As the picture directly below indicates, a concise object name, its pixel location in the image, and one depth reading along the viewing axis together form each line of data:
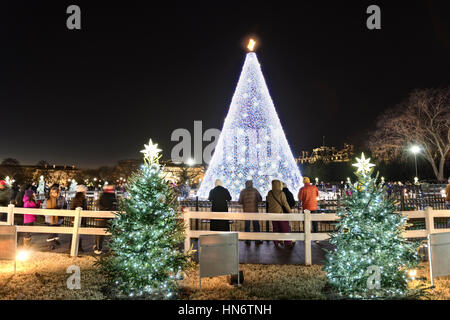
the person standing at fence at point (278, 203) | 8.57
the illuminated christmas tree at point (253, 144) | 13.96
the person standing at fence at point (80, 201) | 8.57
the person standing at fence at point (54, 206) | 9.15
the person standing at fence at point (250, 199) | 8.89
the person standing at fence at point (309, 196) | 9.21
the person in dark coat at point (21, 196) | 9.61
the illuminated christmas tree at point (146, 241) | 5.02
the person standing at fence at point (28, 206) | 8.88
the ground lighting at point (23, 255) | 7.68
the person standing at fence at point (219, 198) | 8.33
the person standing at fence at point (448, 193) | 9.58
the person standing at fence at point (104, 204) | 8.13
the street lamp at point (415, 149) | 32.24
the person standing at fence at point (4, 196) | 9.42
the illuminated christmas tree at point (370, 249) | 4.75
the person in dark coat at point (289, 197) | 9.15
